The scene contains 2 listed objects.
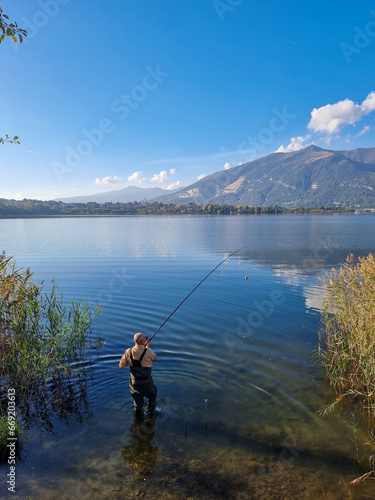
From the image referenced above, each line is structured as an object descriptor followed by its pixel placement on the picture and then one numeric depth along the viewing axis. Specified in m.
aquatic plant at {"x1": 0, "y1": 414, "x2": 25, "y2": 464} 6.80
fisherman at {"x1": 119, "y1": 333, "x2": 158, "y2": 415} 7.82
